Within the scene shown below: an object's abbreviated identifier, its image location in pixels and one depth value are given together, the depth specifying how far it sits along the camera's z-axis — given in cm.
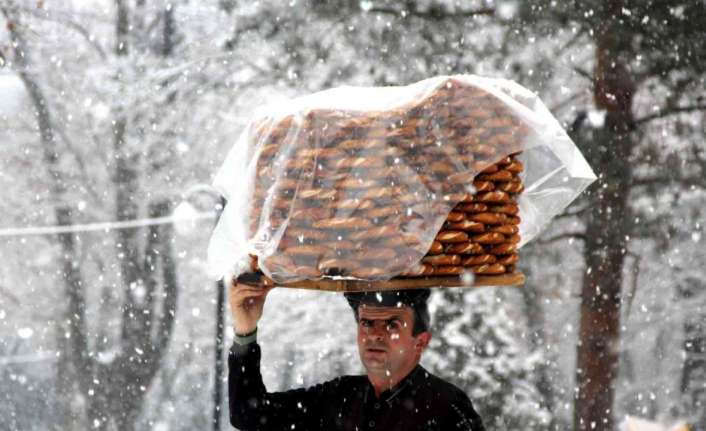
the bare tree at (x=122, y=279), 1625
